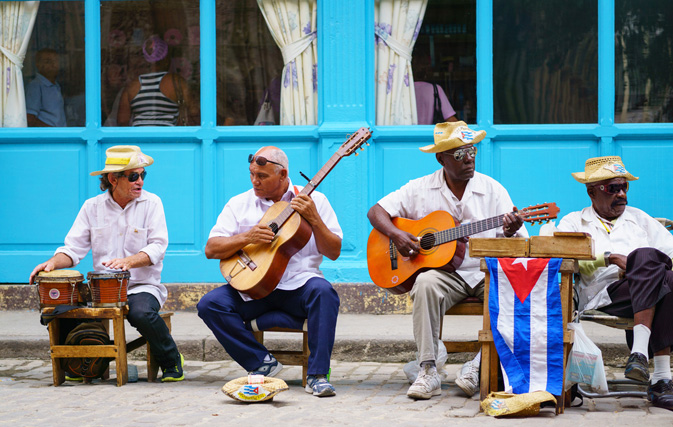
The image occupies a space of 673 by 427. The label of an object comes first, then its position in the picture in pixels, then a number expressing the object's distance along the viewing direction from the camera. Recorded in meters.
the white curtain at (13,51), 8.30
